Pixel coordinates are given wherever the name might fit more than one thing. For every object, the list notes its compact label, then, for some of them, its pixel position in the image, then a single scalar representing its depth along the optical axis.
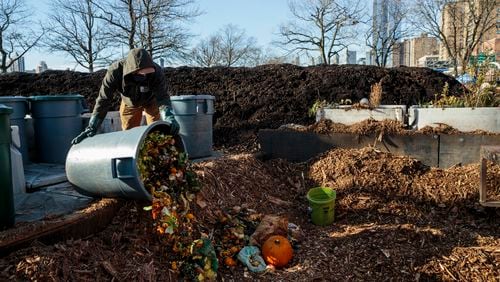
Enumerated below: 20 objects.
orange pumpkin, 3.81
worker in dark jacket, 4.05
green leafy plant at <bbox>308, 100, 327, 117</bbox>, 7.37
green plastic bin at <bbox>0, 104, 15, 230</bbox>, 3.05
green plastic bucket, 4.82
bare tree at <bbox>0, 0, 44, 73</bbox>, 20.20
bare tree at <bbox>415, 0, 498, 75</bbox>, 20.64
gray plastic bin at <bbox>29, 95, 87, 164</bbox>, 5.63
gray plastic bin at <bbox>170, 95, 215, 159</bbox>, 5.96
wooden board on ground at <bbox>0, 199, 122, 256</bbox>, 2.93
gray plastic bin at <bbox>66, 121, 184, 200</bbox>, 3.24
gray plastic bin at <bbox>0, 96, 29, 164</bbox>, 5.26
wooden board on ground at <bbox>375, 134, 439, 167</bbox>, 5.81
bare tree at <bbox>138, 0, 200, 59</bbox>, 20.23
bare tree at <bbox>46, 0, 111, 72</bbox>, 22.31
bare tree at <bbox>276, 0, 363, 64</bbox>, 23.86
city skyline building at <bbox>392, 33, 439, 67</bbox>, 43.17
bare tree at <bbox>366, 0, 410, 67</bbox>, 25.38
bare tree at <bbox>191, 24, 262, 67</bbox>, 35.66
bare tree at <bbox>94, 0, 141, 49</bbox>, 19.98
